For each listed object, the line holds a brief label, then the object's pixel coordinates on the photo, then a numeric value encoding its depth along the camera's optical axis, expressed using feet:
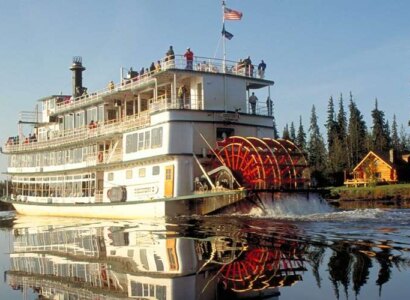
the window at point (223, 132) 83.82
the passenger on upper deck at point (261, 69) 90.74
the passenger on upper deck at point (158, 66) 83.37
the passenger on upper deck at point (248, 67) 89.30
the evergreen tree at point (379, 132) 267.53
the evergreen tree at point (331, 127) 293.74
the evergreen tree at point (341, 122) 293.43
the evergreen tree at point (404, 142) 324.19
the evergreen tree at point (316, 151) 230.01
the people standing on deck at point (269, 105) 90.17
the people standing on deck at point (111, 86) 96.64
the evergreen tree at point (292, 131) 339.12
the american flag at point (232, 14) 90.17
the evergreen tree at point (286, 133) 319.27
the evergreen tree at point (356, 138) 267.18
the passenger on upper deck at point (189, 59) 82.69
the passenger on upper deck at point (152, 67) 87.10
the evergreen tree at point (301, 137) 323.70
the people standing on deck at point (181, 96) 79.73
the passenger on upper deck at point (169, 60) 81.61
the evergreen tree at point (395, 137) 320.95
